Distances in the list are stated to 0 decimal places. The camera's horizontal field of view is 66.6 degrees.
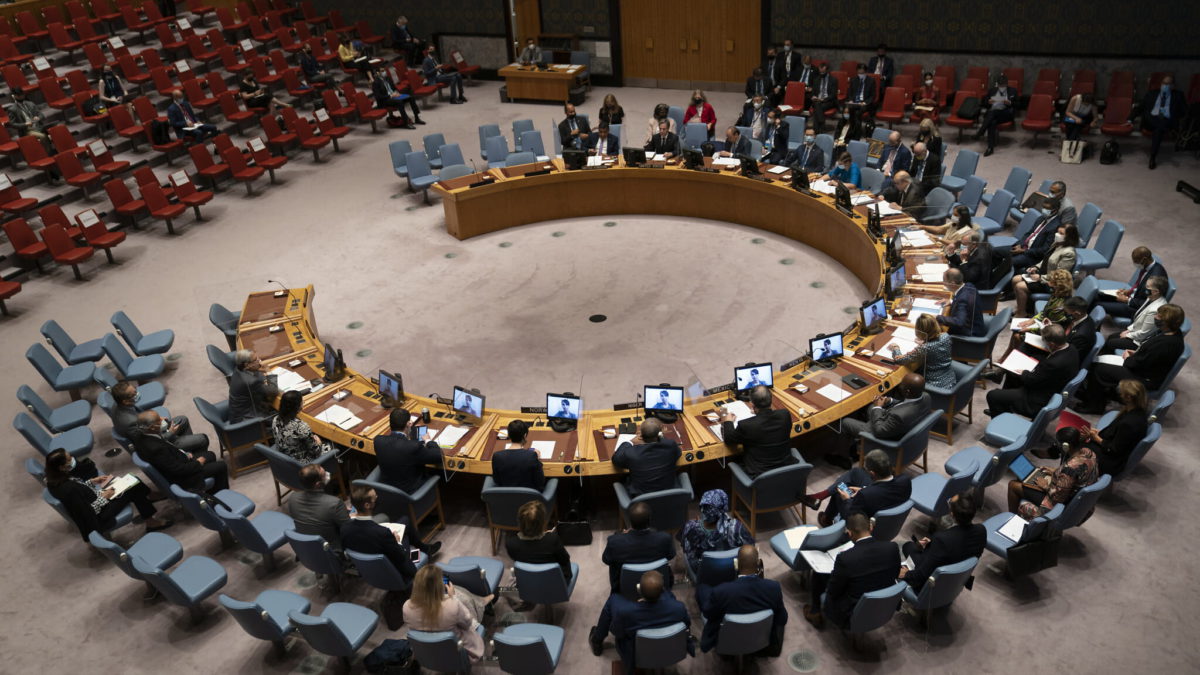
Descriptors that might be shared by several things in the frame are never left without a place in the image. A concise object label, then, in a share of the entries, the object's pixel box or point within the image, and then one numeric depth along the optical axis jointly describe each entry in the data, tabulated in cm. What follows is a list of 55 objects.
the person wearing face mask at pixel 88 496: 775
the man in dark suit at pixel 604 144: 1524
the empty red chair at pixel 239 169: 1605
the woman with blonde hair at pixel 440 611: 589
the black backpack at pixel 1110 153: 1519
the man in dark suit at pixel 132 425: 866
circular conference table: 819
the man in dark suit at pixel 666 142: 1505
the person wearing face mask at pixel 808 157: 1380
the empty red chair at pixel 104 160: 1530
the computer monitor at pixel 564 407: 841
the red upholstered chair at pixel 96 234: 1366
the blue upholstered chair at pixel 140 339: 1086
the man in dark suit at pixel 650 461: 752
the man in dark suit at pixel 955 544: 642
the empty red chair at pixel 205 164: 1600
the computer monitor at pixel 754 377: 864
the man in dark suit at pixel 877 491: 702
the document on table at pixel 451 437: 824
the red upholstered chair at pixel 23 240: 1323
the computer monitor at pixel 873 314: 947
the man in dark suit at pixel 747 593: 603
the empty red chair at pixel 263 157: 1648
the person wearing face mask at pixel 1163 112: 1481
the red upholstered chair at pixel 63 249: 1320
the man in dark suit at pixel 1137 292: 979
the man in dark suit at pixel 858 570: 623
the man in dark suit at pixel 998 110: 1588
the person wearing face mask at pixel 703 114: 1608
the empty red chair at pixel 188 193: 1515
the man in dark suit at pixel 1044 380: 848
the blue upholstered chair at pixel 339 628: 609
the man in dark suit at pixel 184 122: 1659
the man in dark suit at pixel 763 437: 761
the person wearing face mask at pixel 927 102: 1677
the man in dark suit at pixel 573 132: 1546
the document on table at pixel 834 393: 845
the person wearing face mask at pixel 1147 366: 863
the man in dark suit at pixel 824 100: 1731
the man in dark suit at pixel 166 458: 802
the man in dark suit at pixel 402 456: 775
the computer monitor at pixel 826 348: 904
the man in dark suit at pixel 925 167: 1273
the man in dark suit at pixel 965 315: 936
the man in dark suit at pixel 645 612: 588
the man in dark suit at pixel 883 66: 1772
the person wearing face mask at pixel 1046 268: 1038
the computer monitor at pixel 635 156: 1448
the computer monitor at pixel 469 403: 852
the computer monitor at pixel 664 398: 841
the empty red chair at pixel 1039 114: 1586
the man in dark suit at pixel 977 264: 1027
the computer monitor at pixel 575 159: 1456
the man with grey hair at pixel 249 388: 892
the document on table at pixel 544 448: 803
